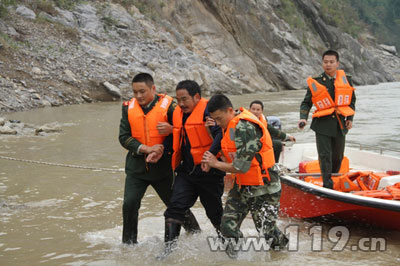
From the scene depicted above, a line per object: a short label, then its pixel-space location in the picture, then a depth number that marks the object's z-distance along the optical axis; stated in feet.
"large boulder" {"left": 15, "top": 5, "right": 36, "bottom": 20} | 79.77
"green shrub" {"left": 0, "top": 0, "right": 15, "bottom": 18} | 73.45
